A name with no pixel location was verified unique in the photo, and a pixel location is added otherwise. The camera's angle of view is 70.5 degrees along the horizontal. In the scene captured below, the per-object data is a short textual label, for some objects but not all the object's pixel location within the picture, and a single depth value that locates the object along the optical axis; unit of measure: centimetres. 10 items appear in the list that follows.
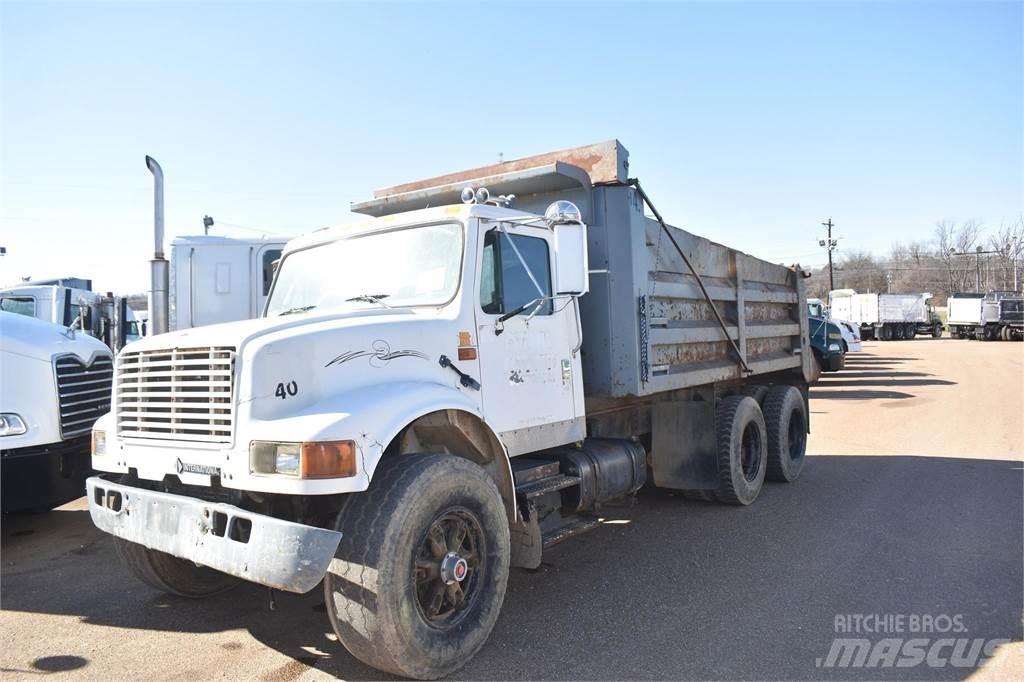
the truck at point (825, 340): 2075
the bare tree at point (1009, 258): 6662
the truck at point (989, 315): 4341
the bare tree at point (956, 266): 7716
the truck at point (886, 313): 4791
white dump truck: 328
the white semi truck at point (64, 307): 993
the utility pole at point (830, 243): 6016
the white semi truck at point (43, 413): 534
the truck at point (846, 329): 2194
